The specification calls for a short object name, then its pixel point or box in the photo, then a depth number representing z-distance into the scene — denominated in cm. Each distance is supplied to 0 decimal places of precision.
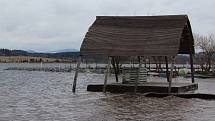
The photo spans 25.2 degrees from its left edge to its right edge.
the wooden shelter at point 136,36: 3166
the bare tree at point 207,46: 7713
